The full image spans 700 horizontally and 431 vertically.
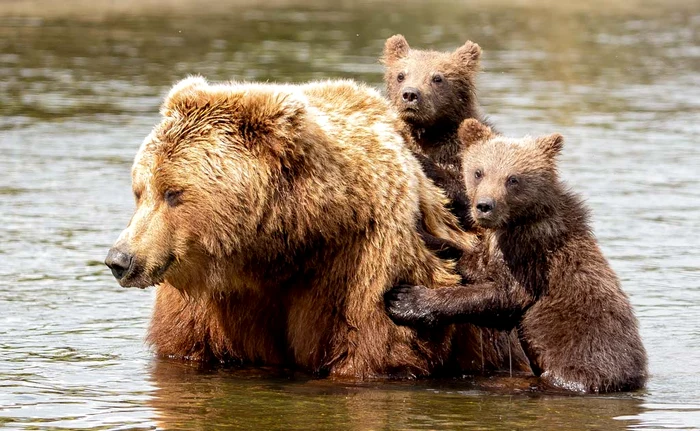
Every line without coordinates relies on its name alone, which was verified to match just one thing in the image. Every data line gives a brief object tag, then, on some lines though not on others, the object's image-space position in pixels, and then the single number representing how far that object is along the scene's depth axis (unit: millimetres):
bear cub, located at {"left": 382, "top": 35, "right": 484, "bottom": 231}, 18656
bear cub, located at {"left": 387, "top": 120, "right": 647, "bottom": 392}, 16937
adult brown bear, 15789
